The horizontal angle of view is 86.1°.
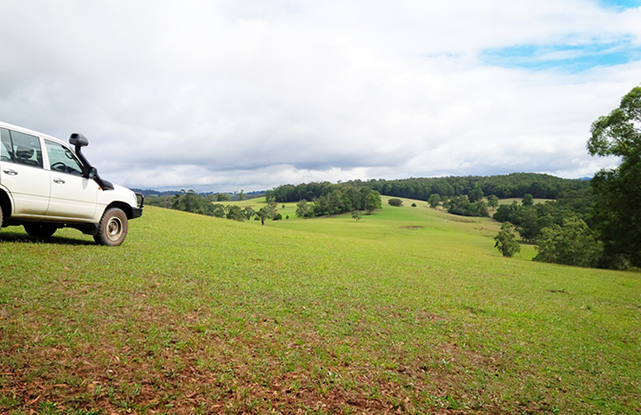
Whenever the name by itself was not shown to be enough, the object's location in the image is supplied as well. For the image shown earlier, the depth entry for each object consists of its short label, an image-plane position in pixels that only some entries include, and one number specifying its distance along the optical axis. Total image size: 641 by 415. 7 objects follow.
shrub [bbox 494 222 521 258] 56.34
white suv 9.63
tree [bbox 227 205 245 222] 82.69
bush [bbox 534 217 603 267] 51.38
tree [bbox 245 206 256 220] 86.00
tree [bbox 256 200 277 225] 74.41
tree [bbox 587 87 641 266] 34.59
